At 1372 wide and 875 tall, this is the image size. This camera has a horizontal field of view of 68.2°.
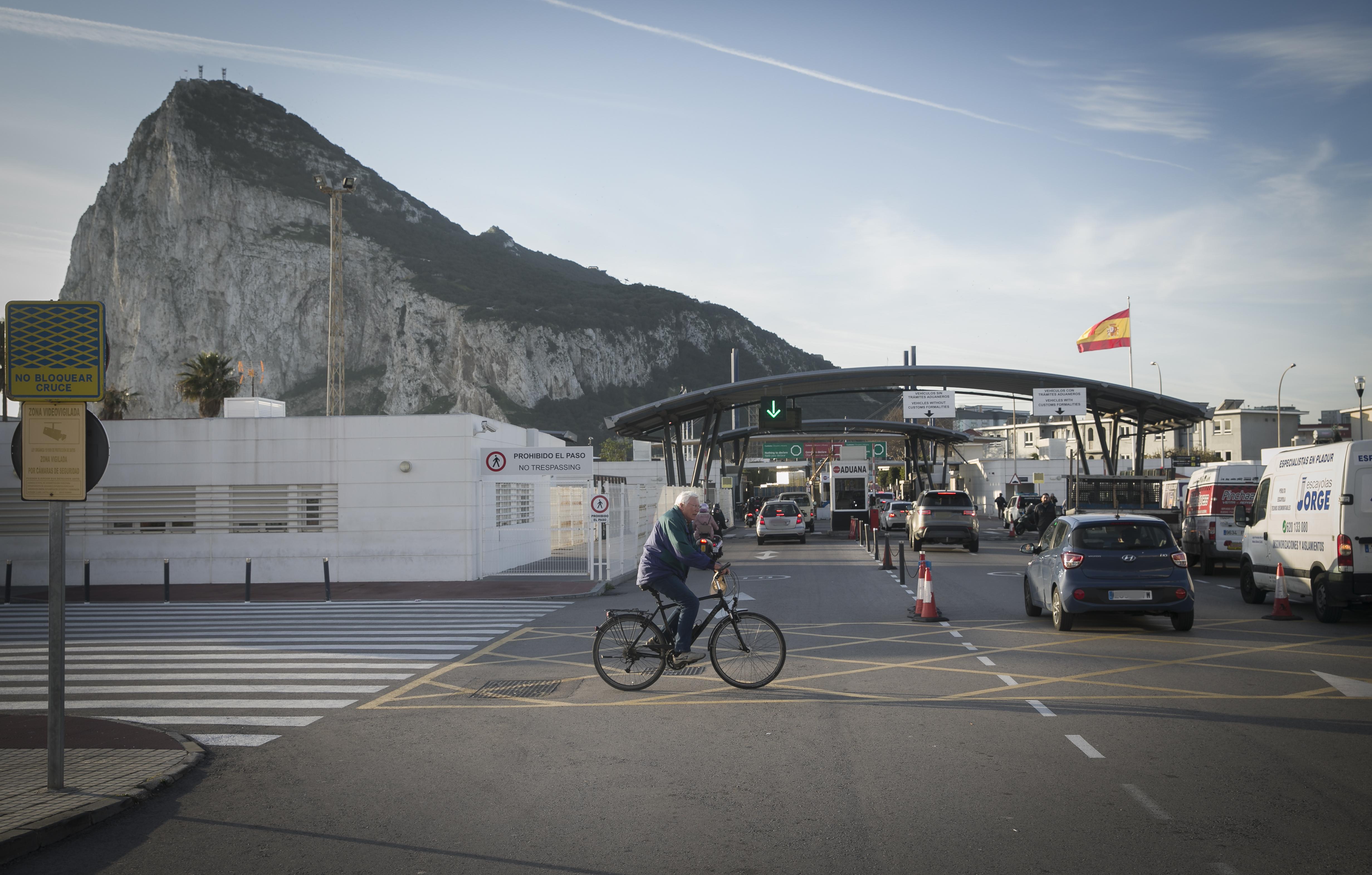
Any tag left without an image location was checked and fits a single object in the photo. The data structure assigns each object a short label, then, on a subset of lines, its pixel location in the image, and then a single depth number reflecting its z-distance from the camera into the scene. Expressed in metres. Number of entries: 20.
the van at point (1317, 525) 12.97
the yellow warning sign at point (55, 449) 6.29
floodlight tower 36.94
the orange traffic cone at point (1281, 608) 14.24
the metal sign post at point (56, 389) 6.25
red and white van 22.62
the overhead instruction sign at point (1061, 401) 44.25
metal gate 24.48
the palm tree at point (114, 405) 60.81
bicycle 9.27
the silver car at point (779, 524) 38.22
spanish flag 46.81
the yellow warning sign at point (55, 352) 6.27
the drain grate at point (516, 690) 9.41
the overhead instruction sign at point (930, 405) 49.91
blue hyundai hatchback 12.62
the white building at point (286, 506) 23.55
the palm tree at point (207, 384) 58.19
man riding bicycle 9.10
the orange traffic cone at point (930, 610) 14.48
